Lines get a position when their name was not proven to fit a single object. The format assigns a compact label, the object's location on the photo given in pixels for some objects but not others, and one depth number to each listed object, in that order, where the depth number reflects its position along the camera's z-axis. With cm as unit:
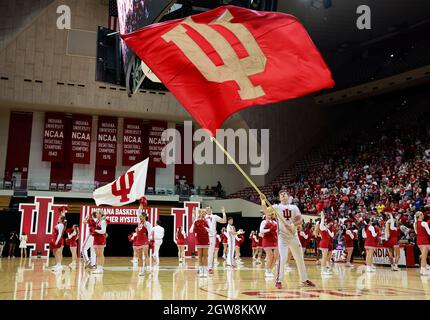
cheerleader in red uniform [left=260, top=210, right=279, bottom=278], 1178
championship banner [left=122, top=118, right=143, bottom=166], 3189
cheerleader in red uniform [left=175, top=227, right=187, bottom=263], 1998
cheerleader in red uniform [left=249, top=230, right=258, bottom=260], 1984
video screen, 983
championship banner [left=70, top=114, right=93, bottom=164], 3080
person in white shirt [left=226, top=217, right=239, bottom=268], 1616
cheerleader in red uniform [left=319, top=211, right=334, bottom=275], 1343
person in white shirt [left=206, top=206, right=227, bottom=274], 1227
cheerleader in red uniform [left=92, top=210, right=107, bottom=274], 1249
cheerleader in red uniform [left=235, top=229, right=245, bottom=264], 1898
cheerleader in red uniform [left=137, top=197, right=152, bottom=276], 1288
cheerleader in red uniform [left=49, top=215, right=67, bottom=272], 1357
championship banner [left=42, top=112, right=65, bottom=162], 3042
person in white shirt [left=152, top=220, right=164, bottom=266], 1664
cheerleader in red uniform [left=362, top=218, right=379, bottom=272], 1388
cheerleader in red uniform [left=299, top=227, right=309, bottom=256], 1662
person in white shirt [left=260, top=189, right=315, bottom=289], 836
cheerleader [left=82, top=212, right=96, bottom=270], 1413
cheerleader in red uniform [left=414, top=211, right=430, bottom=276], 1230
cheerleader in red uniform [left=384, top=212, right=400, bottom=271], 1418
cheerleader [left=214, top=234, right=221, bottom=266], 1874
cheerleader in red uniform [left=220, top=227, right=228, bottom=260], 1945
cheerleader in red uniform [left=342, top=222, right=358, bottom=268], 1578
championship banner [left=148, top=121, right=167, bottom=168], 3222
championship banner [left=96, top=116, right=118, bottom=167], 3146
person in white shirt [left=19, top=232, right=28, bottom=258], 2158
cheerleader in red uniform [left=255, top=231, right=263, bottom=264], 1948
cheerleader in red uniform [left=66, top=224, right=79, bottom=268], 1462
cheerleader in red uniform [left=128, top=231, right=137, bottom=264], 1345
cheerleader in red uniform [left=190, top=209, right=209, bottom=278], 1138
